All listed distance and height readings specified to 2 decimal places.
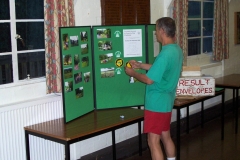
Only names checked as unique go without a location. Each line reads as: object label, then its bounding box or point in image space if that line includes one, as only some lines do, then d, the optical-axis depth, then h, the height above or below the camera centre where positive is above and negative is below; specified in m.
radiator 3.24 -0.72
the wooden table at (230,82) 5.30 -0.60
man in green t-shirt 3.10 -0.35
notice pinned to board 3.90 +0.03
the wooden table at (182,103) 4.02 -0.68
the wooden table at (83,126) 3.01 -0.73
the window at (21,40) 3.35 +0.07
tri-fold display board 3.29 -0.19
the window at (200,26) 5.93 +0.30
